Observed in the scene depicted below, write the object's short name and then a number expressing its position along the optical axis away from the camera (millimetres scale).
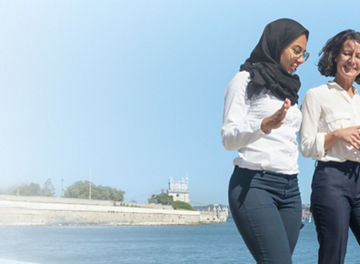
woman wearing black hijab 1847
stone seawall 50250
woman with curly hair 2131
